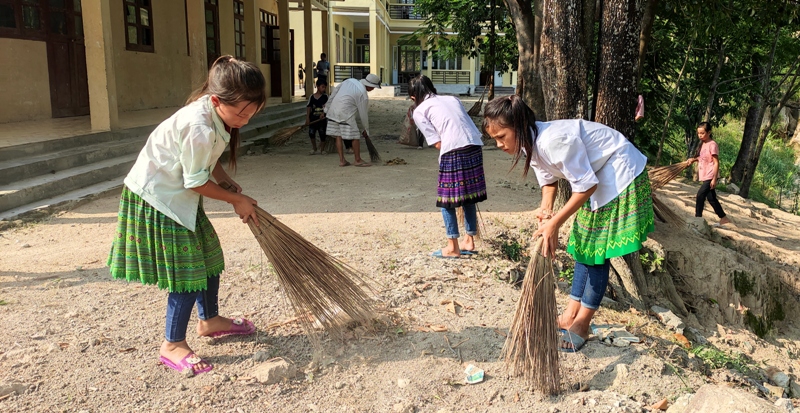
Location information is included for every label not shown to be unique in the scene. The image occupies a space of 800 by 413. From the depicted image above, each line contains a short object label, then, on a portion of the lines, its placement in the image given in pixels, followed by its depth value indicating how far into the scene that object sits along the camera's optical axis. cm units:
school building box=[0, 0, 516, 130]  684
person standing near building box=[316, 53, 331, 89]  1666
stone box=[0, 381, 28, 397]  229
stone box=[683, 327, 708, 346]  376
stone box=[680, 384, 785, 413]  208
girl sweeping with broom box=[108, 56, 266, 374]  221
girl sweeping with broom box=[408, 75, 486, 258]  379
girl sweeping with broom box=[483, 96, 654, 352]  243
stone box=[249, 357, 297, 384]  246
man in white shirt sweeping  740
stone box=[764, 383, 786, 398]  316
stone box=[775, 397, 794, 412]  247
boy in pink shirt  606
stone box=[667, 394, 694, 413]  232
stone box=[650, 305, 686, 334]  371
